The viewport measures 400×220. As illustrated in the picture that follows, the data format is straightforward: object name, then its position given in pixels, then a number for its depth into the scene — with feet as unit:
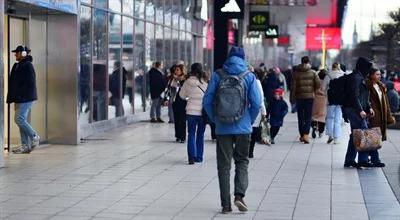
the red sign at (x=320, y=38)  192.95
